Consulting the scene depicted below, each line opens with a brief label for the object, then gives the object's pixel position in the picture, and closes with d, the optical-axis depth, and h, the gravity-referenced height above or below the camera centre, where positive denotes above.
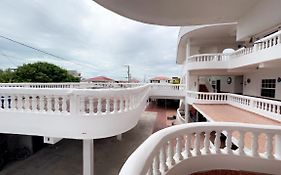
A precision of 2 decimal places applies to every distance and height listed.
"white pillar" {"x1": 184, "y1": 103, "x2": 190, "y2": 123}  8.22 -1.96
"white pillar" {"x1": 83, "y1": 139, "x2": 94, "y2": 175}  2.84 -1.82
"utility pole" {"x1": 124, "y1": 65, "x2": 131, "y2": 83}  21.67 +2.42
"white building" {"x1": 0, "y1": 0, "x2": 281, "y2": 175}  1.54 -0.63
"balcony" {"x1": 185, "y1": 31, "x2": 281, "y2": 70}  3.64 +1.38
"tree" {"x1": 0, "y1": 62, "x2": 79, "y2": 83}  8.18 +0.85
